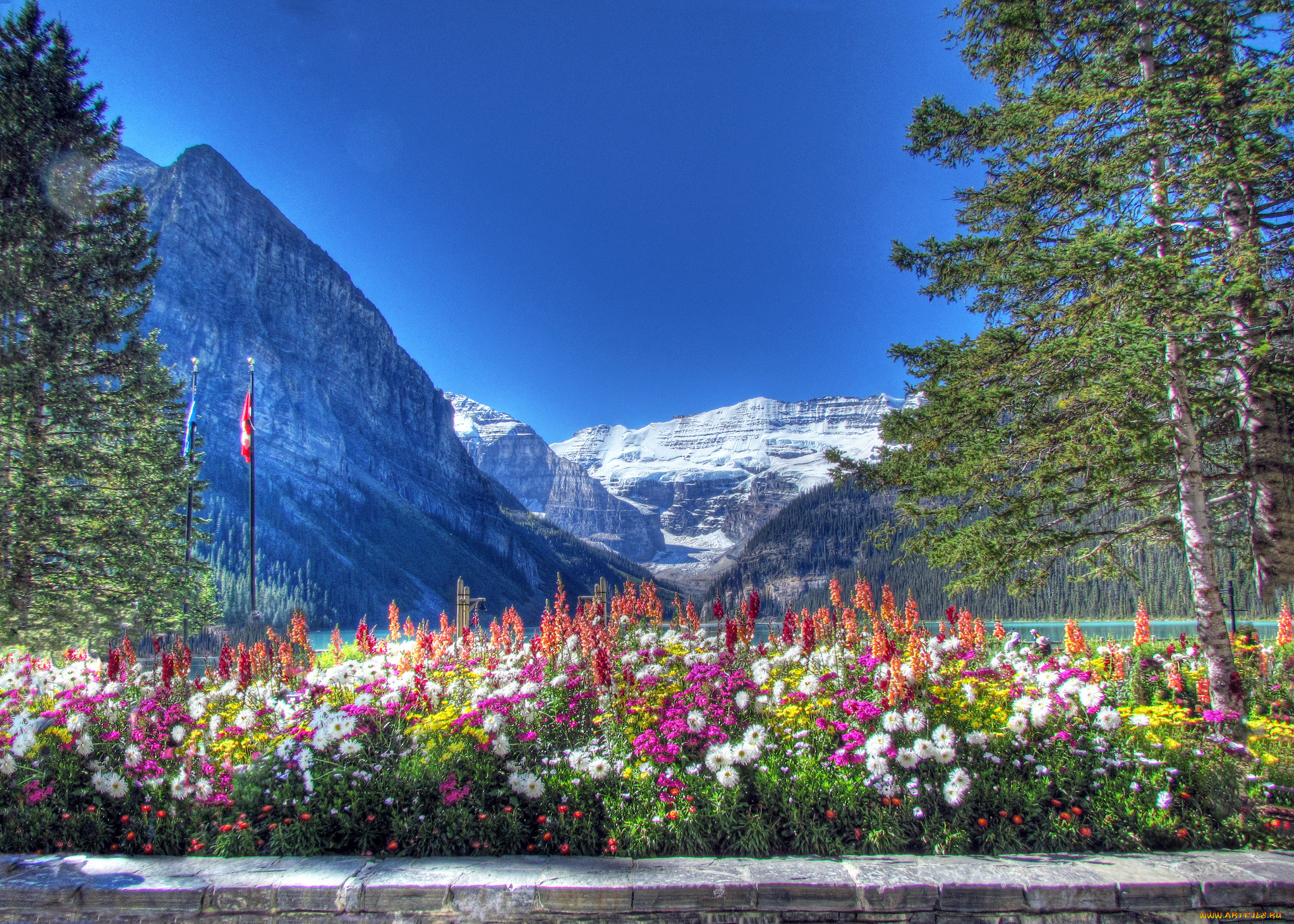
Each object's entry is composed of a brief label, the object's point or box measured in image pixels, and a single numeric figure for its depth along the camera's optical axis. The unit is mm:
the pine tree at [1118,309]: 6488
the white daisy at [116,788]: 5332
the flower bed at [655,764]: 4676
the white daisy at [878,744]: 4754
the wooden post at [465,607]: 13974
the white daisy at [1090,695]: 5395
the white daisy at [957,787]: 4547
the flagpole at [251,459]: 20850
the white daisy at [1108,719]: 5246
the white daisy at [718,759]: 4930
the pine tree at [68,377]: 9812
